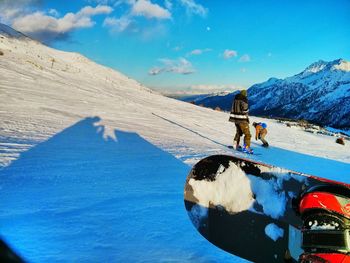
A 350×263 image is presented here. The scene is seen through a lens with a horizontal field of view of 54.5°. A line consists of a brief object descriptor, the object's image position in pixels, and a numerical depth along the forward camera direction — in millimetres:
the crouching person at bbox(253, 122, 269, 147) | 14495
